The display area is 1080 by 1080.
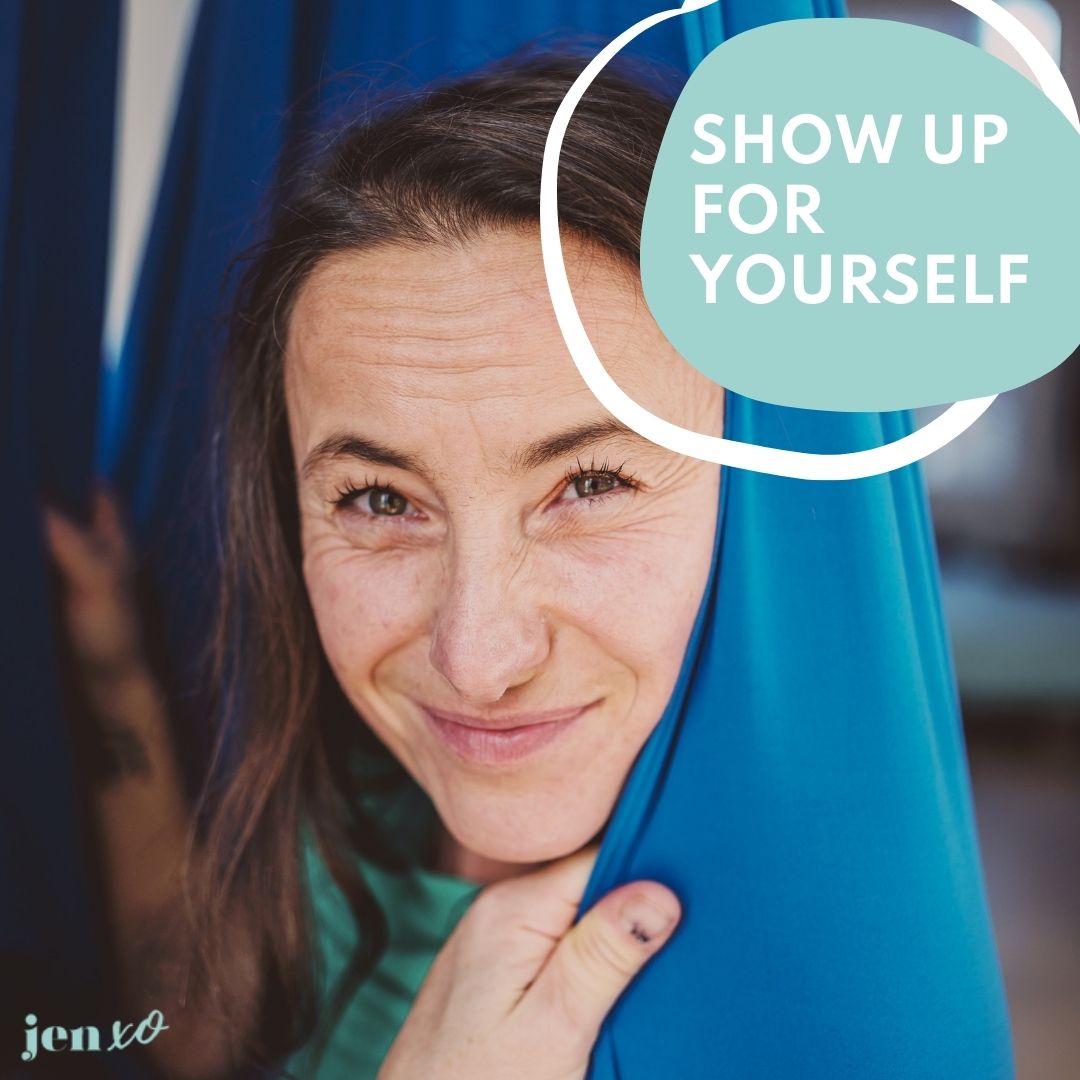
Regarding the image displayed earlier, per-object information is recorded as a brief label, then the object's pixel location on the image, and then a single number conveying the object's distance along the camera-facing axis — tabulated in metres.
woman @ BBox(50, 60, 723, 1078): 0.53
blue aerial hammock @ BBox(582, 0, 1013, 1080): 0.53
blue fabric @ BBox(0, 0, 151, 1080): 0.57
